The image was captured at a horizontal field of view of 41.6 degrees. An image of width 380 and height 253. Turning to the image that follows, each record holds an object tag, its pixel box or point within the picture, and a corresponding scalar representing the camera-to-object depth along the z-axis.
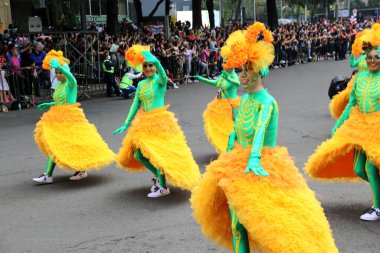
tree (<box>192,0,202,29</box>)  30.12
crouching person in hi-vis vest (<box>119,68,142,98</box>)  15.05
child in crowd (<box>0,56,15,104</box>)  14.69
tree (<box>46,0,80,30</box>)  20.52
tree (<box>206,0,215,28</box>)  34.84
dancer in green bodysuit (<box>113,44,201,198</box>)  6.09
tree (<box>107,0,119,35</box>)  21.77
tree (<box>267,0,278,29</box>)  32.44
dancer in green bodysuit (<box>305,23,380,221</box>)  5.08
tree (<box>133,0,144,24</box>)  29.10
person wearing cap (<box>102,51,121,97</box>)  16.80
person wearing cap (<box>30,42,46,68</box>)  16.06
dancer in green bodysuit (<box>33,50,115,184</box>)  6.98
